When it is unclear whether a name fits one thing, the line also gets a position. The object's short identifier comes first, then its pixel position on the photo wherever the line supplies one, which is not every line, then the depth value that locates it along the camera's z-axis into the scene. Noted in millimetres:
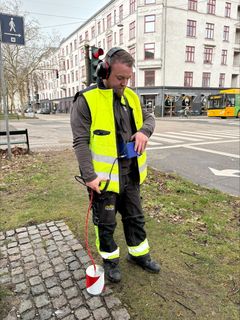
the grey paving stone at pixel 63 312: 2017
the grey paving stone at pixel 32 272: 2475
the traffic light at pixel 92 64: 6926
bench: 8178
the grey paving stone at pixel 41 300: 2120
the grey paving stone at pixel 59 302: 2104
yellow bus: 27528
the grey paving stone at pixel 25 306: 2070
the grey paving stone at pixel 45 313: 2006
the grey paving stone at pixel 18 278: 2401
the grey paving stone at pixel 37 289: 2240
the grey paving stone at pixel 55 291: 2213
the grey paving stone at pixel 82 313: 1998
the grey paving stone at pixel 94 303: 2104
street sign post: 6395
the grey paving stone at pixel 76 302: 2104
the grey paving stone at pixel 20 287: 2277
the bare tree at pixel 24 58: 33719
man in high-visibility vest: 2076
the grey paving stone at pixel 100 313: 1998
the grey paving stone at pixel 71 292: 2205
